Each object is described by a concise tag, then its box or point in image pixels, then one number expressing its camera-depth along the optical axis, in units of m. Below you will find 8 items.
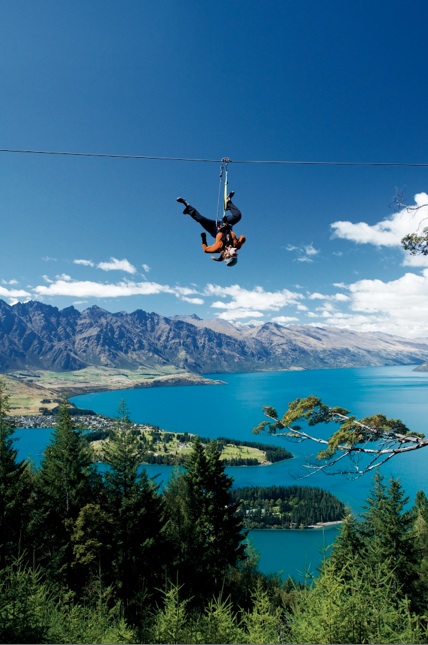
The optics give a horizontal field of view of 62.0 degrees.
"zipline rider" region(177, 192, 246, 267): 6.41
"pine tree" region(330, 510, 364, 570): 16.80
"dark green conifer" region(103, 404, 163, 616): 13.92
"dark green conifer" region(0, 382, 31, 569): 12.64
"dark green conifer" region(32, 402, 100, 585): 13.53
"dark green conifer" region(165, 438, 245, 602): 16.02
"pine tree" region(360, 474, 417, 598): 15.22
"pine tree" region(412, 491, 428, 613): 15.31
